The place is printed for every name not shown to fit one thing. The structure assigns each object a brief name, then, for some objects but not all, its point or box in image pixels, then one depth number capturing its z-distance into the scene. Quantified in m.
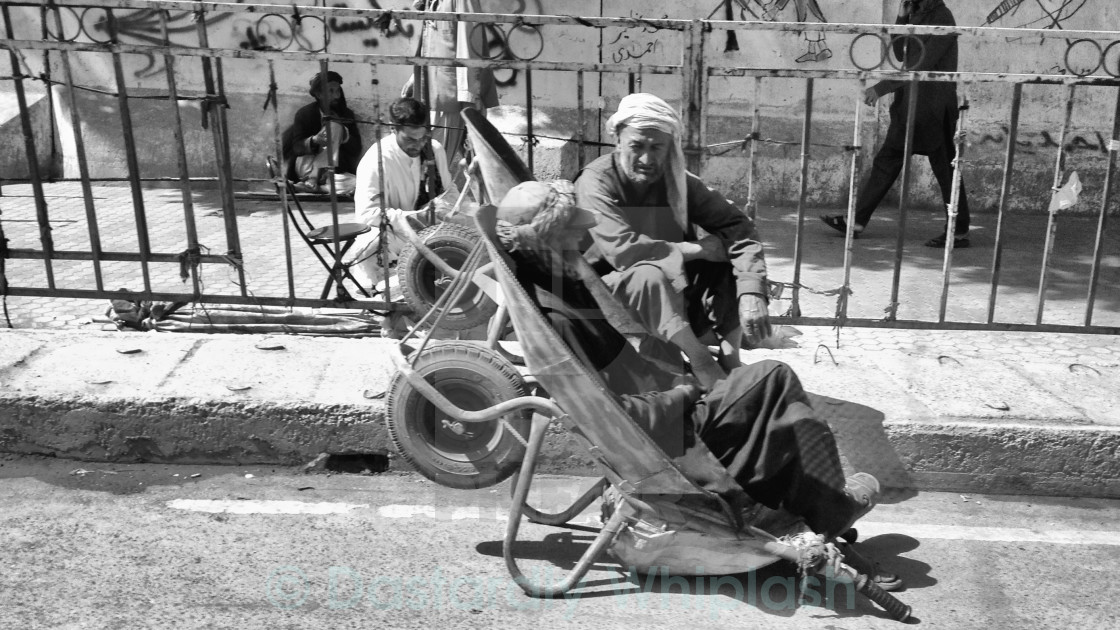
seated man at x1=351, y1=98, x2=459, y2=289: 5.27
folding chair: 4.53
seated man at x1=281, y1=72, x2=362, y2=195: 7.77
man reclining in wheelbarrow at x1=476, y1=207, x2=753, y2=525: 2.84
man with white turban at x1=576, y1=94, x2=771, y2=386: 3.29
